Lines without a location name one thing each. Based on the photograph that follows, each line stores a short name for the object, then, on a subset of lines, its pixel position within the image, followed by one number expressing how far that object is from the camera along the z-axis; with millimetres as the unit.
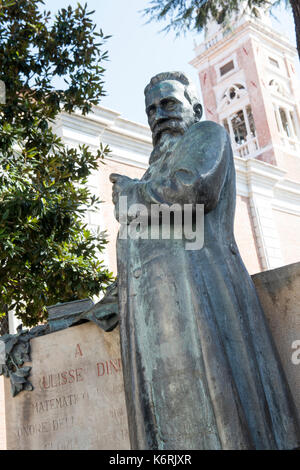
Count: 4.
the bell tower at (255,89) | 23281
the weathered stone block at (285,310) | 2465
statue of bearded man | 2068
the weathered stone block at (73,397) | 2928
